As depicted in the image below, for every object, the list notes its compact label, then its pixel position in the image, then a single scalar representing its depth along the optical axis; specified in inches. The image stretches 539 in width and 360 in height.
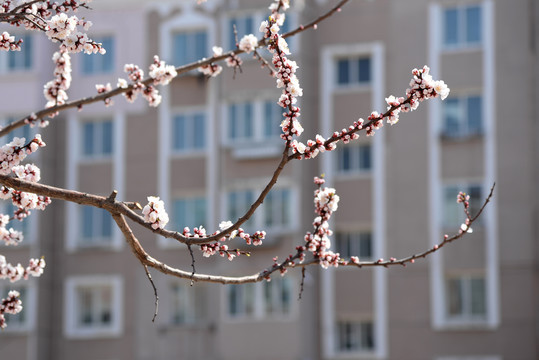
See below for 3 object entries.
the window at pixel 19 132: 1380.4
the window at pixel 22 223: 1430.9
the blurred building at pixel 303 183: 1289.4
